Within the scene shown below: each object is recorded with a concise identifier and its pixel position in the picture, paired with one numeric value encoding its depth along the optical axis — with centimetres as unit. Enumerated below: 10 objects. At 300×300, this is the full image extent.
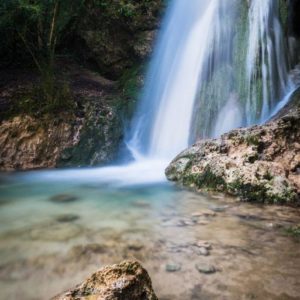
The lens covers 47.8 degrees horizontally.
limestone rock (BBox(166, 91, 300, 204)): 474
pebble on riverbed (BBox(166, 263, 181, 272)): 269
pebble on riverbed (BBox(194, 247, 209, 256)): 299
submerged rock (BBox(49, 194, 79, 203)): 508
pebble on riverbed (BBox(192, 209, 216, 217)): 409
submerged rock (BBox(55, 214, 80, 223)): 401
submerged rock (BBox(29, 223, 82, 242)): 343
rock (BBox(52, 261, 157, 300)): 169
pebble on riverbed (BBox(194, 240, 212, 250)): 311
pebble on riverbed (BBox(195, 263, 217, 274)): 263
